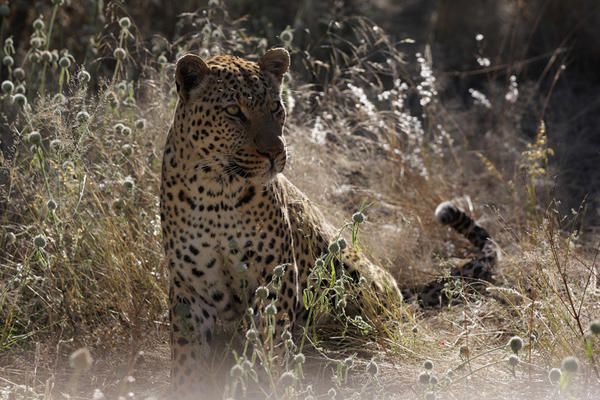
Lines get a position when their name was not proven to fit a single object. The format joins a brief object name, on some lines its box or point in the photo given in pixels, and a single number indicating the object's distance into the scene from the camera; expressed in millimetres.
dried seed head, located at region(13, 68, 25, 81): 13191
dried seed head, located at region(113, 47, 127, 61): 12875
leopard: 10477
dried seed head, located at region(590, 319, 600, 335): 7609
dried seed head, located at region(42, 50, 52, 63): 12969
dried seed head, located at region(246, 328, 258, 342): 7836
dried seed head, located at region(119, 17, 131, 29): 13086
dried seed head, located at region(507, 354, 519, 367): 8164
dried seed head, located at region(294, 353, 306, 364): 7941
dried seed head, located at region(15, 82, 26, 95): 12512
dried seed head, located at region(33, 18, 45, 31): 13320
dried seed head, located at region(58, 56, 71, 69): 12505
